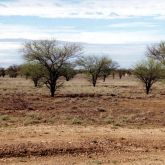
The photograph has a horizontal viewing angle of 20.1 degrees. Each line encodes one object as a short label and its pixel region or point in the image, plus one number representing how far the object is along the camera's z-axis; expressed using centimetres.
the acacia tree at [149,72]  5178
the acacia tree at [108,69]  7688
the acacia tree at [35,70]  4615
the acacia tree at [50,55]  4419
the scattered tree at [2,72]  12446
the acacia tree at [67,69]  4528
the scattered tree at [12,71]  12081
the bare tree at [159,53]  4967
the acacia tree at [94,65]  7256
